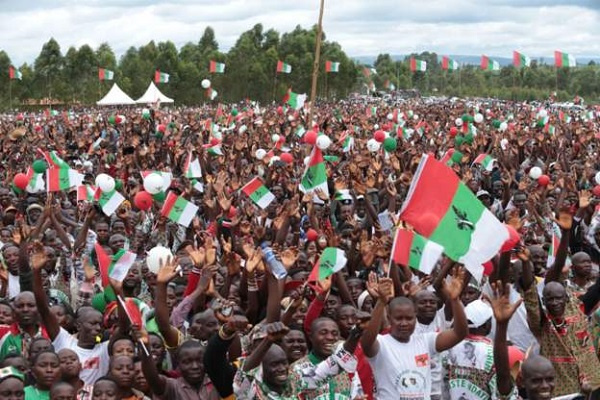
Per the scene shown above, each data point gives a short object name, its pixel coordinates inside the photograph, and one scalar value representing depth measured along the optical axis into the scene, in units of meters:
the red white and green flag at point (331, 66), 29.86
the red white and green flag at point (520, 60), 30.36
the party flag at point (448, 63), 37.88
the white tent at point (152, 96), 41.56
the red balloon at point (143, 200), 9.51
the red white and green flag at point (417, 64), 36.40
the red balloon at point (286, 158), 12.99
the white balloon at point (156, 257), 5.99
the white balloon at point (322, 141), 11.33
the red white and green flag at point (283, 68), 31.56
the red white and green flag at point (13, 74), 34.03
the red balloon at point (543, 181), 10.67
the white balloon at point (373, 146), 14.47
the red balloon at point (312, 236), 8.19
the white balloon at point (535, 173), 11.50
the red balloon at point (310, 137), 11.62
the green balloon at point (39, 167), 11.71
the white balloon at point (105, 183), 9.35
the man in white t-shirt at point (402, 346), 4.81
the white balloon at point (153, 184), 9.87
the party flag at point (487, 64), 34.62
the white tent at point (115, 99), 41.41
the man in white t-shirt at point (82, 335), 5.43
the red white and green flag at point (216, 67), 33.76
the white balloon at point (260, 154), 13.64
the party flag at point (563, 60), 27.48
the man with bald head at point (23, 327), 5.63
